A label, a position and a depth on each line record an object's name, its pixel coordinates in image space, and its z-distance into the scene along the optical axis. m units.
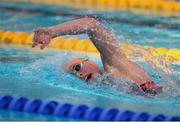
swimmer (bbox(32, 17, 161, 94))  6.96
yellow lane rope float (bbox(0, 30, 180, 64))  9.34
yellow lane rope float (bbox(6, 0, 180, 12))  15.61
